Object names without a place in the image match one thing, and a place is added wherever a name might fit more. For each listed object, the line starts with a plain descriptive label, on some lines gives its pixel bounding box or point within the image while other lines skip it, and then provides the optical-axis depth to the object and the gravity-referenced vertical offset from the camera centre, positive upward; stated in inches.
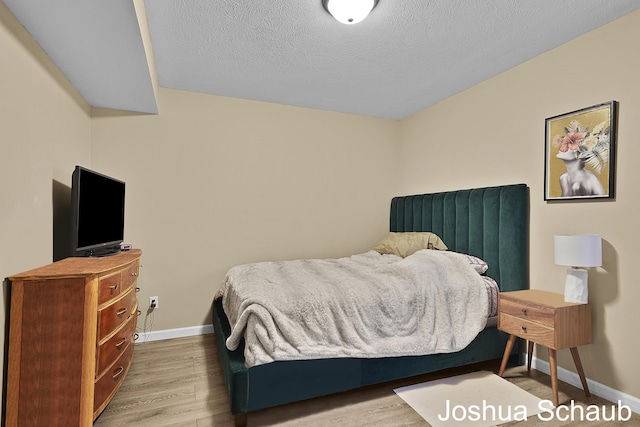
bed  72.1 -32.5
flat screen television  77.0 -0.5
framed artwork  81.9 +18.3
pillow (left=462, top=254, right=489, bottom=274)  106.1 -14.7
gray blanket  74.0 -23.5
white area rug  74.2 -45.1
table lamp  77.6 -8.9
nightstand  78.8 -26.0
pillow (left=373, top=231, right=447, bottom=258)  124.6 -9.8
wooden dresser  59.6 -25.4
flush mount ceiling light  72.1 +46.9
